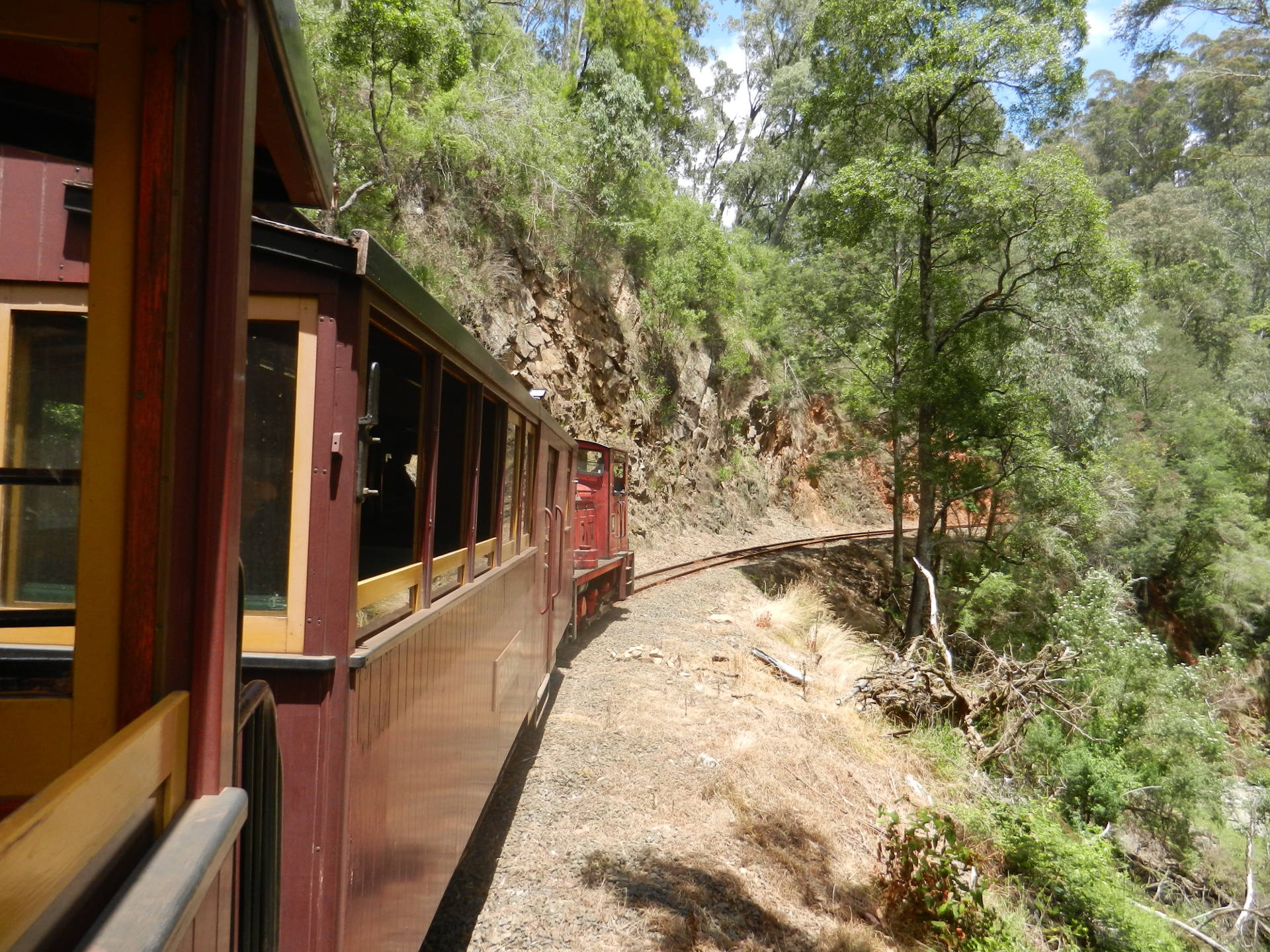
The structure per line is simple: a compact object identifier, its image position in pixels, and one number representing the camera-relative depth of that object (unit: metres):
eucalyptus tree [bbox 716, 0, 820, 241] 31.50
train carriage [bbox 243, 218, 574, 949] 2.23
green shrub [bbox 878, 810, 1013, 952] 5.10
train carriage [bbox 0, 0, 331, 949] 1.09
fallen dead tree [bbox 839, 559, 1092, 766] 9.41
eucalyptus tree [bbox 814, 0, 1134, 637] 13.36
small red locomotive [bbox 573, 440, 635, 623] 10.99
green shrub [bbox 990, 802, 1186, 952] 6.10
